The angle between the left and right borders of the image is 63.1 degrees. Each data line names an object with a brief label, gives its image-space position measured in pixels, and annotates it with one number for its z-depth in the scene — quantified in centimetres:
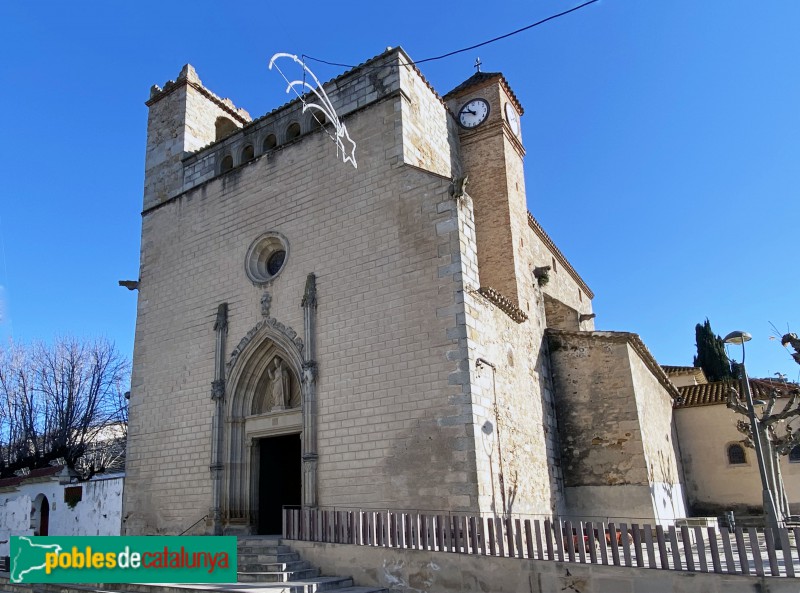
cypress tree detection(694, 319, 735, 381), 3269
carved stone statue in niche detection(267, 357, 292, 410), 1257
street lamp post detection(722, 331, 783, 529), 1086
